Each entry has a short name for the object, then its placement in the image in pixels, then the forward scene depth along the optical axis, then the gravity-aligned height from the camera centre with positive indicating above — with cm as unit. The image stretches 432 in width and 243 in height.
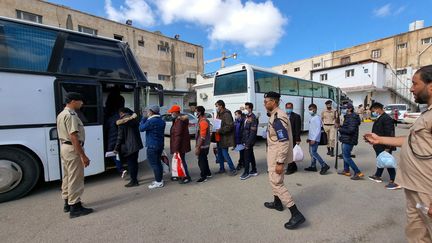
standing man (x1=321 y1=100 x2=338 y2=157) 736 -54
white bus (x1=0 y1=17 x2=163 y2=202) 386 +41
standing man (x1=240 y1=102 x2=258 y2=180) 512 -60
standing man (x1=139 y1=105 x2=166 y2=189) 450 -54
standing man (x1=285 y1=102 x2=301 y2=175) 550 -48
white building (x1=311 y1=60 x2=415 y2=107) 2672 +337
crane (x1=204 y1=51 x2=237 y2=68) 3327 +808
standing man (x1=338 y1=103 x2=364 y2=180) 486 -57
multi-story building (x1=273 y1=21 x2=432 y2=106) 2717 +552
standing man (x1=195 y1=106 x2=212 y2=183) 484 -64
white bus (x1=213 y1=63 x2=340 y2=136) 936 +105
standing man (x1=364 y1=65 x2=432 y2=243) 177 -48
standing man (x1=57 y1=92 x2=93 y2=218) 318 -60
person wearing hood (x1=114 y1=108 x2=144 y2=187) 451 -53
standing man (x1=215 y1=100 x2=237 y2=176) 535 -53
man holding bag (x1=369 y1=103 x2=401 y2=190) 446 -40
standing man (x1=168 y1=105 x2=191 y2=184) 475 -44
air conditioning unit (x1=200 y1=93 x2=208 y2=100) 1919 +137
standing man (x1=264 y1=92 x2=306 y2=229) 308 -56
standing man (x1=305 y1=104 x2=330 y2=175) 549 -71
